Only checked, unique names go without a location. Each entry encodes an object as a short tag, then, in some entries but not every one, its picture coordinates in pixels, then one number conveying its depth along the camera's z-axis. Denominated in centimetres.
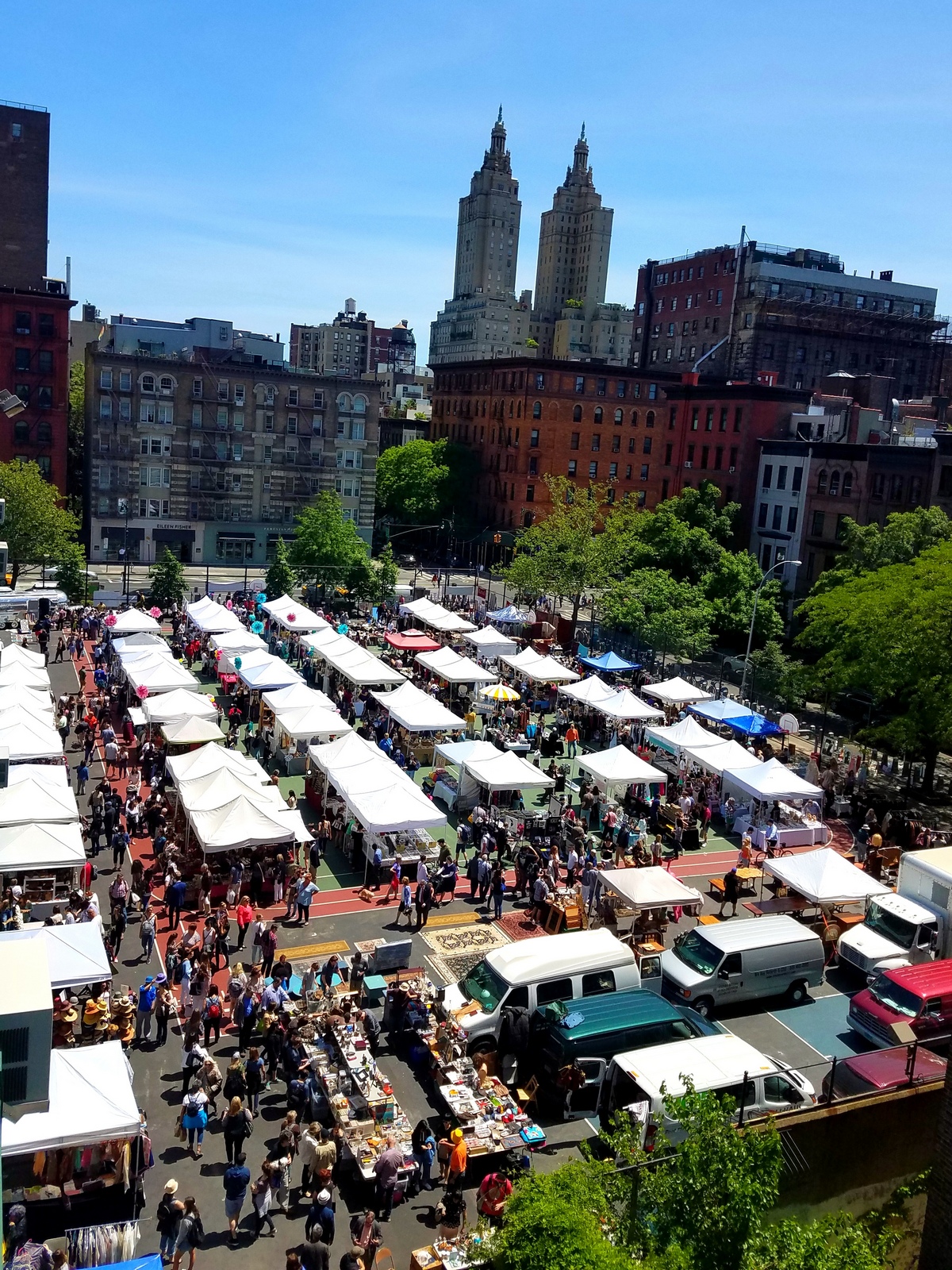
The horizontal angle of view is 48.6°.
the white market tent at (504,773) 2745
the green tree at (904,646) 3188
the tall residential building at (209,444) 6950
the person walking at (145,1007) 1738
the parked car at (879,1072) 1421
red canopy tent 4288
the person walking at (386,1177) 1391
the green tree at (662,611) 4559
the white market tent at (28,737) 2614
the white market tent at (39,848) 2016
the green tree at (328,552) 5678
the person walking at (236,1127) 1408
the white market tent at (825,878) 2312
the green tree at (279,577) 5578
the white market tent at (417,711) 3177
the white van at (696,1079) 1484
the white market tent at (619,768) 2898
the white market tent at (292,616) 4459
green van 1642
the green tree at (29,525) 5191
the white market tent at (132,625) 3962
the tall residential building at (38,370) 6719
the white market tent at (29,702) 2831
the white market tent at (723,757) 3044
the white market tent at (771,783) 2866
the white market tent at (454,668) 3759
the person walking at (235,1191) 1309
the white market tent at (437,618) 4691
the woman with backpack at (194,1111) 1461
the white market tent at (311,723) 3006
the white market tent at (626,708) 3484
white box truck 2139
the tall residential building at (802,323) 8756
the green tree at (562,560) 5341
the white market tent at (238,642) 3886
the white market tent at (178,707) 2986
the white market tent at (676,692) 3756
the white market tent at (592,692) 3591
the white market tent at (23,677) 3047
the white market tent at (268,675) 3419
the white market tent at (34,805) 2158
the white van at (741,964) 1959
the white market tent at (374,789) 2397
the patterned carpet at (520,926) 2245
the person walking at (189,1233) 1238
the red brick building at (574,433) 8219
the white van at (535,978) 1738
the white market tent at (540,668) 3881
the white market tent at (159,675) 3247
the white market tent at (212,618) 4209
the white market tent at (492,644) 4419
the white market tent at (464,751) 2878
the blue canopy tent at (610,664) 4178
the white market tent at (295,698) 3158
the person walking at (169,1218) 1232
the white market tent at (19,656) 3234
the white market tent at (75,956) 1638
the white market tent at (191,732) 2855
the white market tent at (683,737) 3181
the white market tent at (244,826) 2216
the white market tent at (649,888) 2197
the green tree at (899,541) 4603
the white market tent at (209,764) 2480
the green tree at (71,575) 5141
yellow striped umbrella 3588
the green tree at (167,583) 5100
